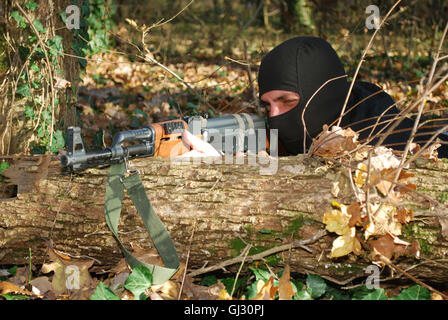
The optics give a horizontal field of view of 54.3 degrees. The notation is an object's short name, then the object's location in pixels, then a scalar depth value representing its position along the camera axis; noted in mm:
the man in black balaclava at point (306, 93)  3449
